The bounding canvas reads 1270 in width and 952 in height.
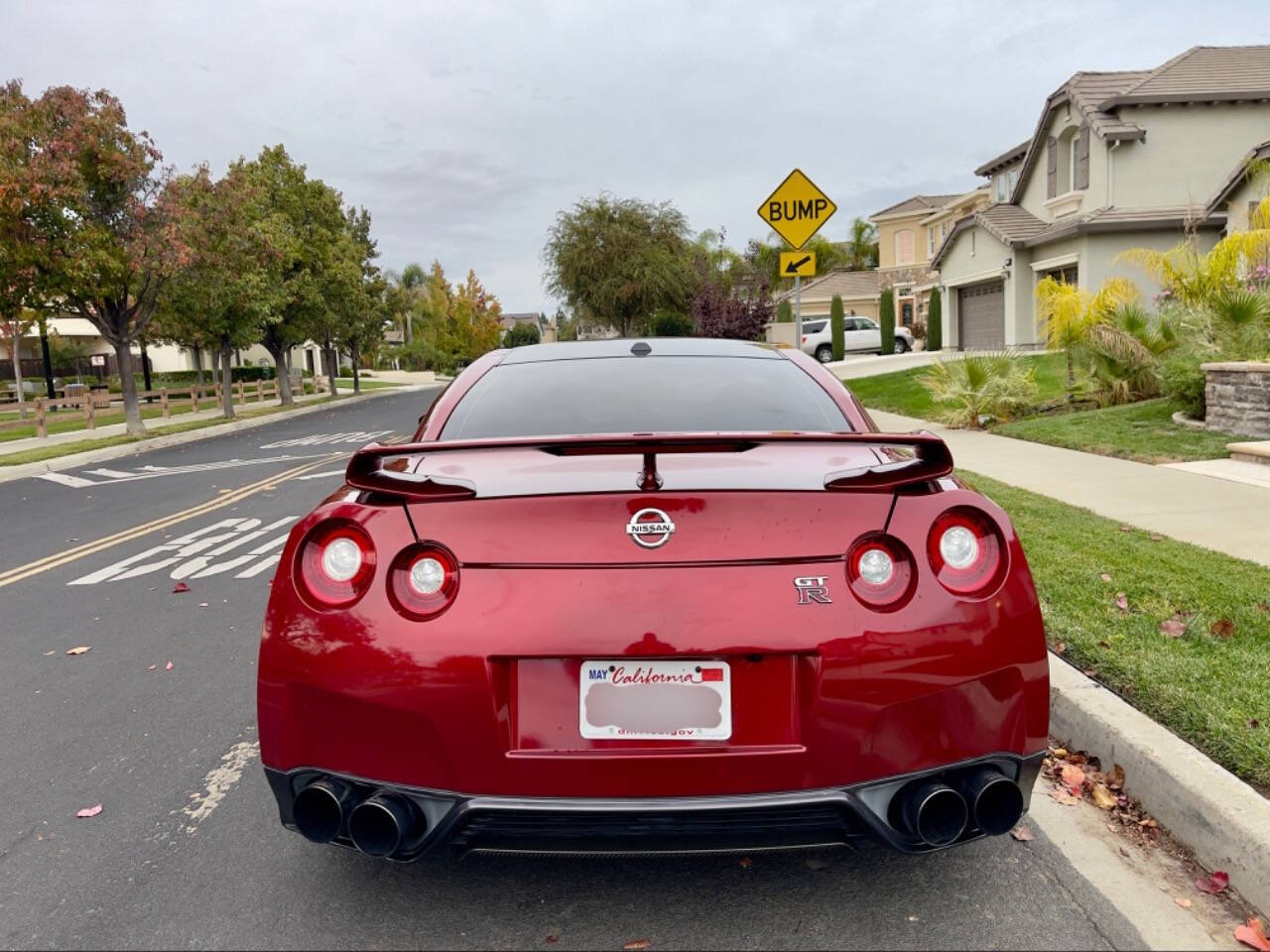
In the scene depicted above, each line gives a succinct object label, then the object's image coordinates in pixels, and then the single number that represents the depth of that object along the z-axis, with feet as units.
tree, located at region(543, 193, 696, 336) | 142.72
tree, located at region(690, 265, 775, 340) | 101.60
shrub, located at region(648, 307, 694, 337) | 132.77
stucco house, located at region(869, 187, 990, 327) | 163.53
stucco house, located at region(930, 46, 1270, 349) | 85.51
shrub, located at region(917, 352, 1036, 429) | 49.83
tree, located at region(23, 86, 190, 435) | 67.67
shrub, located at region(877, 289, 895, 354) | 135.23
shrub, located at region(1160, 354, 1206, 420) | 39.68
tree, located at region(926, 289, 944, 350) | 121.90
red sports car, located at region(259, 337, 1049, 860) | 7.68
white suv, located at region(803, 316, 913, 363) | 132.17
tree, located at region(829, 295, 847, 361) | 126.11
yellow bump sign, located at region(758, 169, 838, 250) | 39.19
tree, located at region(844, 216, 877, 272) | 259.60
